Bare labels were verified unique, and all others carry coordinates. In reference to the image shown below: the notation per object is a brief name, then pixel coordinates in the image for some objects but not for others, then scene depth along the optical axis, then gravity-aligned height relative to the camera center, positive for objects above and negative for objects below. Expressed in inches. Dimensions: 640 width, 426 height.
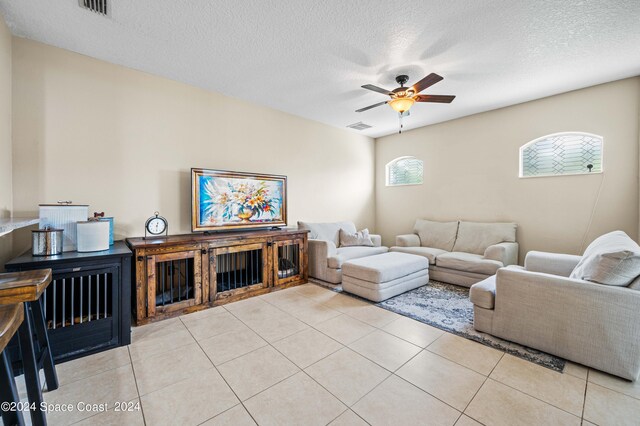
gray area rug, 84.5 -46.3
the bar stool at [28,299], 49.6 -17.1
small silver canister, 83.8 -10.2
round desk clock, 118.3 -7.2
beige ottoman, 126.9 -34.6
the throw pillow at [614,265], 72.8 -16.8
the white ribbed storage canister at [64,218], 92.6 -3.0
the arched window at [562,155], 142.0 +30.2
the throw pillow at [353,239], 187.3 -22.6
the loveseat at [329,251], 154.1 -28.0
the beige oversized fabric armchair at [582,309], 72.2 -32.0
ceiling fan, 110.0 +50.0
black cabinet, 80.5 -29.6
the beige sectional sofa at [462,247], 147.1 -26.5
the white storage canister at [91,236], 92.3 -9.1
